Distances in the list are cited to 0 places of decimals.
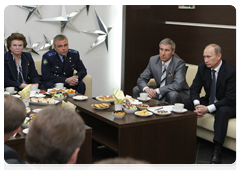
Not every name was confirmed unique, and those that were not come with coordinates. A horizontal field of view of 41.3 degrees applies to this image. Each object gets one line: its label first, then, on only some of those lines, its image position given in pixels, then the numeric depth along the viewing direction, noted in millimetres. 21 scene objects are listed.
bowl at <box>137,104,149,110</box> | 3359
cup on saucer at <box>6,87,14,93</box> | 3814
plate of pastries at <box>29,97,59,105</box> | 3364
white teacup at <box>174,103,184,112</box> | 3215
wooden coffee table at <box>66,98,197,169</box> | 2934
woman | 4352
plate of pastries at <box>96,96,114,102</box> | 3678
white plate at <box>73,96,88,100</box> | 3744
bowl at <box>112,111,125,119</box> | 2996
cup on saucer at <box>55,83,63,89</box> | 4156
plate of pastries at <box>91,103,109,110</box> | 3313
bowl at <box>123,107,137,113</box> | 3182
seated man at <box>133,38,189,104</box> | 4289
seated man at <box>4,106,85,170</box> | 1123
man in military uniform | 4684
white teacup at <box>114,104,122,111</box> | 3188
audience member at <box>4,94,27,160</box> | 1511
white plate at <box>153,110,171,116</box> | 3109
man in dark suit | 3420
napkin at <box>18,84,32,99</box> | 3252
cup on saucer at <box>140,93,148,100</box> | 3762
